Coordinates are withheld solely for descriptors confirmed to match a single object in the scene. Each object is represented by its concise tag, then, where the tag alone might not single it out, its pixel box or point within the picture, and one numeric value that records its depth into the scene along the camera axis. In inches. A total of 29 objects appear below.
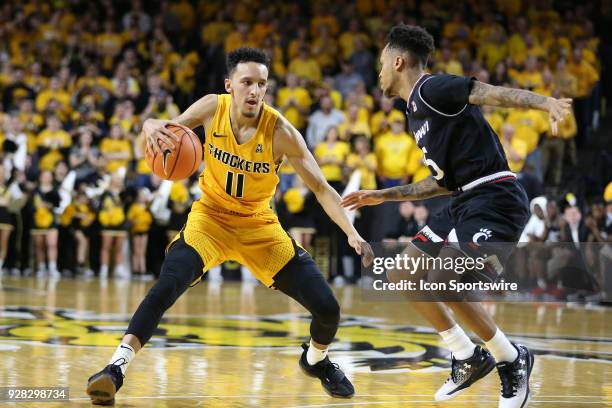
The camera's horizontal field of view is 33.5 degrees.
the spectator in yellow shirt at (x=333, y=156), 614.2
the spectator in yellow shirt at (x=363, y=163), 612.1
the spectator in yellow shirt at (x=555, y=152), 622.8
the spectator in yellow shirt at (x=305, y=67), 726.5
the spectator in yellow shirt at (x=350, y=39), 742.5
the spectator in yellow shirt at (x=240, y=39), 757.3
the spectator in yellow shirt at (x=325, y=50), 742.5
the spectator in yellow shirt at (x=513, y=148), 578.6
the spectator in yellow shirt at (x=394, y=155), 618.2
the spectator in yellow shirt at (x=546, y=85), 634.2
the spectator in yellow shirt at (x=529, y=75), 641.0
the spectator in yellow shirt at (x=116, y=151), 679.1
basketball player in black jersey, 226.7
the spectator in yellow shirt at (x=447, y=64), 674.6
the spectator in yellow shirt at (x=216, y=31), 805.2
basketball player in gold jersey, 249.1
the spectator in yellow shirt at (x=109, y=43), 798.4
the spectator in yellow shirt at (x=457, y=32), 726.5
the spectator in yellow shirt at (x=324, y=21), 770.2
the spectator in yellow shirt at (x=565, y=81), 650.2
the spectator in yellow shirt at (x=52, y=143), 692.7
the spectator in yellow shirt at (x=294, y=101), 671.8
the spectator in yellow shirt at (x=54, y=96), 737.6
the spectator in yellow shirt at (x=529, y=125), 617.6
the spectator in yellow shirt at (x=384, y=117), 637.3
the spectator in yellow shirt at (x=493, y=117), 611.8
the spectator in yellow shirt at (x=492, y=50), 706.8
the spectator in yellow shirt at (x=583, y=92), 667.4
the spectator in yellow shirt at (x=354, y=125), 641.0
